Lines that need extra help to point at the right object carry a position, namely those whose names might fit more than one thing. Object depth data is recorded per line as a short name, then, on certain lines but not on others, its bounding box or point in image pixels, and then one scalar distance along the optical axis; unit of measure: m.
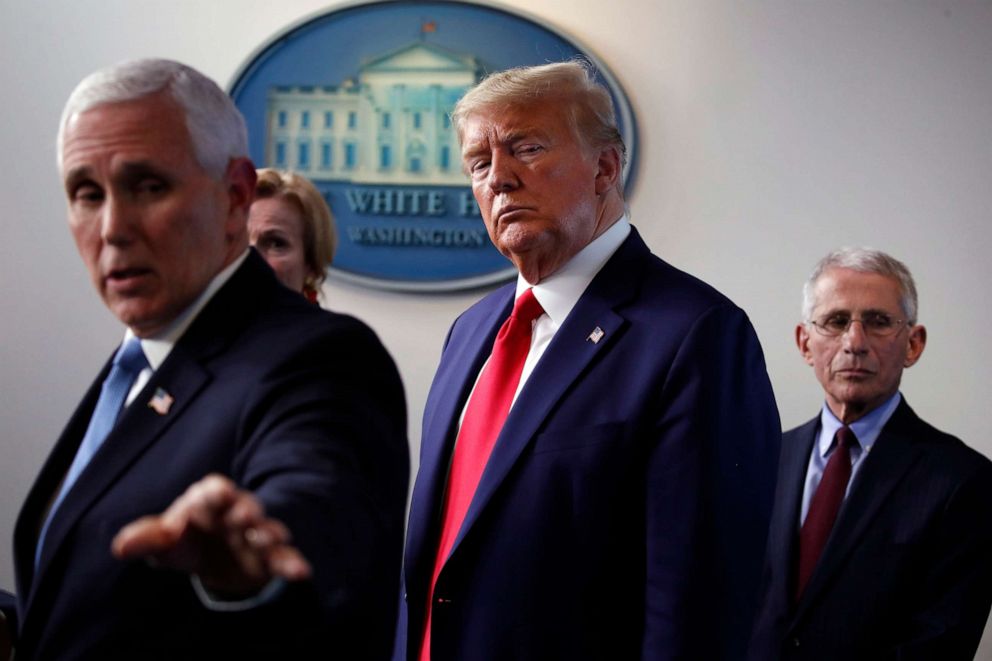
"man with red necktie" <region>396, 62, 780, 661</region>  1.95
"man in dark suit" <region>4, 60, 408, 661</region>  1.12
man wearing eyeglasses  2.70
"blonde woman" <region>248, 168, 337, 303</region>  2.71
